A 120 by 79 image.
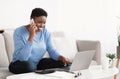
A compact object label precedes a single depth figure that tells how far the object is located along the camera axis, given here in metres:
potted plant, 2.06
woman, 1.89
